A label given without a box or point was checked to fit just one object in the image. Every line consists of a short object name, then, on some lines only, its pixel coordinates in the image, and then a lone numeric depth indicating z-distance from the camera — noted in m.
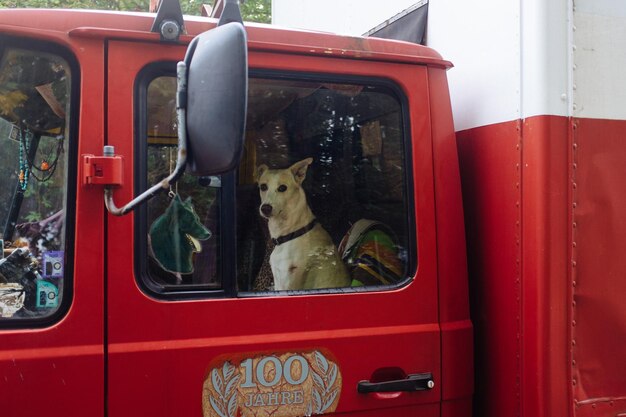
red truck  1.91
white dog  2.26
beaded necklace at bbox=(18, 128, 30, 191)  1.97
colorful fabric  2.40
